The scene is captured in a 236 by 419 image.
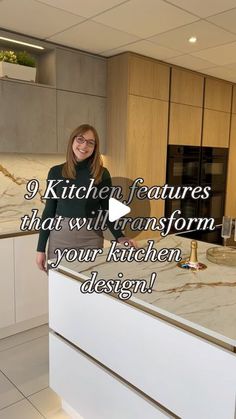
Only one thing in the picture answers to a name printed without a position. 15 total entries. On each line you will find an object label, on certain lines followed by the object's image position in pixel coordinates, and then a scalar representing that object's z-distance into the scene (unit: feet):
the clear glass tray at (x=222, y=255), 5.69
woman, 6.88
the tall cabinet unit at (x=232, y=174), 13.67
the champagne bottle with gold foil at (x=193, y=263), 5.41
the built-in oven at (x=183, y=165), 11.52
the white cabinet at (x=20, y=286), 8.63
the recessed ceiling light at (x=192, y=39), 8.70
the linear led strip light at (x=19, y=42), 8.49
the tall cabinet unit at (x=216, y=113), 12.44
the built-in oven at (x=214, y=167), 12.79
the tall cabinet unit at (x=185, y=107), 11.25
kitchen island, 3.60
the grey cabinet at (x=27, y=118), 8.68
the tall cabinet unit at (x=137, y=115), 10.07
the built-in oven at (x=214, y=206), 13.09
